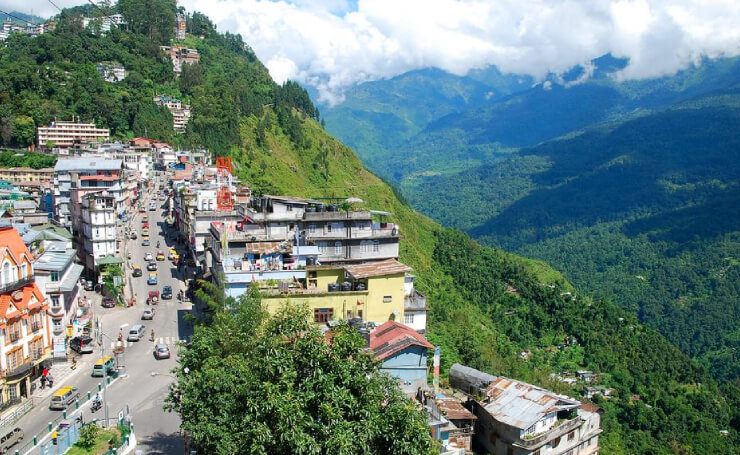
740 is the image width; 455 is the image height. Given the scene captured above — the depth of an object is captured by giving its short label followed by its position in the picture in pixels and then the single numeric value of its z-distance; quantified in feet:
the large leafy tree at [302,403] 56.95
